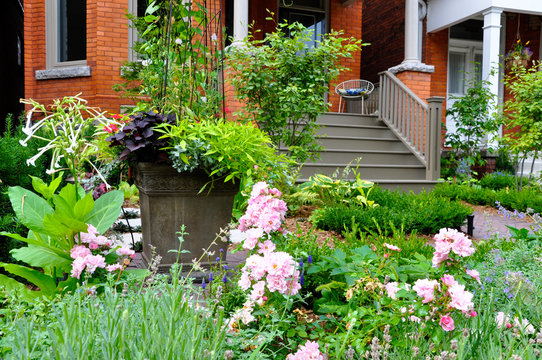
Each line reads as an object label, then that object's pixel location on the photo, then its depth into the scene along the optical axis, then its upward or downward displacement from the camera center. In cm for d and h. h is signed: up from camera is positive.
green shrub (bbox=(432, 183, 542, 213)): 602 -58
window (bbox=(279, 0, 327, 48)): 1006 +312
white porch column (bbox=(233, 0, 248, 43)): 674 +207
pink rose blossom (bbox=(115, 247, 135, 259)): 218 -51
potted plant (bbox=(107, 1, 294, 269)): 255 -11
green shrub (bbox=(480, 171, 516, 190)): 763 -48
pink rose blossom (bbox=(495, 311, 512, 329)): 157 -59
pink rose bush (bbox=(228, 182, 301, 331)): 161 -41
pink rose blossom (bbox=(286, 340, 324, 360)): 145 -65
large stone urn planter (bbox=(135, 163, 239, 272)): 265 -36
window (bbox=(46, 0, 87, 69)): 827 +217
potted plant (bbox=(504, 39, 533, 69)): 958 +212
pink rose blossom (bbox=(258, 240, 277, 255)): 183 -40
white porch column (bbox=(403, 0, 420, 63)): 817 +223
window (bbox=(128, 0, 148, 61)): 800 +208
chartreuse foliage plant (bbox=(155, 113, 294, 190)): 252 +1
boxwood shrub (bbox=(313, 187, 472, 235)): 430 -62
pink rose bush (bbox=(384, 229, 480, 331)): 146 -49
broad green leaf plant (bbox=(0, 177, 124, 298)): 199 -36
